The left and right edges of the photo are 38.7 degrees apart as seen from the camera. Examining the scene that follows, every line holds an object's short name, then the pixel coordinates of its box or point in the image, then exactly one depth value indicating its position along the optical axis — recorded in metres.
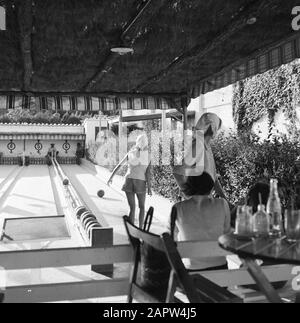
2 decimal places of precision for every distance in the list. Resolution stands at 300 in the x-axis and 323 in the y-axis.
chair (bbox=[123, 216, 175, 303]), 2.13
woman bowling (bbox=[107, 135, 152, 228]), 5.96
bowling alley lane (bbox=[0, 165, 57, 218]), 9.32
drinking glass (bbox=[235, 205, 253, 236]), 2.14
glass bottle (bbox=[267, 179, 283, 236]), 2.20
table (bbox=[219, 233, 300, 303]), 1.74
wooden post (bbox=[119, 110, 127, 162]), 19.00
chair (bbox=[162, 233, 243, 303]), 1.78
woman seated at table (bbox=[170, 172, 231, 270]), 2.65
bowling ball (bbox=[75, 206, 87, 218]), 6.70
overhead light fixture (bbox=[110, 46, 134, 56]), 4.10
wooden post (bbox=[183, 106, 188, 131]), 7.45
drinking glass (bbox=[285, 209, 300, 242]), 2.05
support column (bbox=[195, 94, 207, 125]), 18.11
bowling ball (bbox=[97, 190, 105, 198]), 11.48
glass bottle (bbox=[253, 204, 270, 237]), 2.13
